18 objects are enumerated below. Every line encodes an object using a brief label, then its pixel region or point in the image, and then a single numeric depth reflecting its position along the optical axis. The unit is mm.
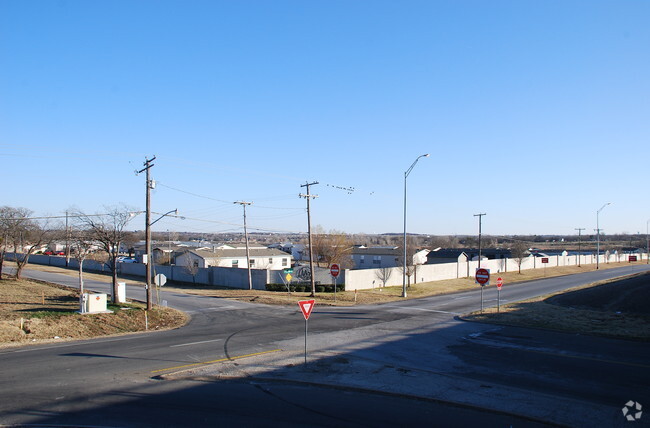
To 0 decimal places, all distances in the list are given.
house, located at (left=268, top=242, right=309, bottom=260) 96488
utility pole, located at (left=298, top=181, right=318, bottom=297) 36844
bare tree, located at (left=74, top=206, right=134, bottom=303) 27852
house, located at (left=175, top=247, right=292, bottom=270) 61406
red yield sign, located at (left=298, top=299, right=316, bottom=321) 14988
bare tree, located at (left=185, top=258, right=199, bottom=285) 51500
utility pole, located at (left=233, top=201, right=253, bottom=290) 43781
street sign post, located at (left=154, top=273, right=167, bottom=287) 26495
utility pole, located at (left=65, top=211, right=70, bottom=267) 67212
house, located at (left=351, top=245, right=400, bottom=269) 75975
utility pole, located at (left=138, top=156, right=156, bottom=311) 26125
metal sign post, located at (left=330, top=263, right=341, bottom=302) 31719
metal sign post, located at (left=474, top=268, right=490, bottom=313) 24497
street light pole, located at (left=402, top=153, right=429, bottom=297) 33081
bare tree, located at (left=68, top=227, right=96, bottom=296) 29842
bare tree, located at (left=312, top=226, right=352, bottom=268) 72312
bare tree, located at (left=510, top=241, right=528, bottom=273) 68938
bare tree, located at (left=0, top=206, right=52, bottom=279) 41081
